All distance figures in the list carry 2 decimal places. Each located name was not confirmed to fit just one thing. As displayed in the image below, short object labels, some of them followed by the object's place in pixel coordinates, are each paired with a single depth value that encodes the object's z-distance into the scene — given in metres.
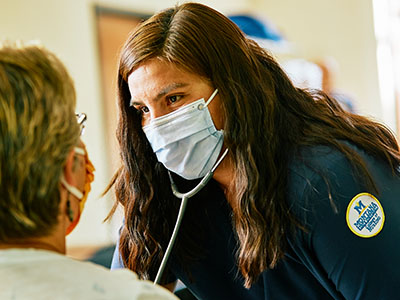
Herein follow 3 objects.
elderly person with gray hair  2.03
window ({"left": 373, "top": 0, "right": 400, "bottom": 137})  6.83
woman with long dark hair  2.39
